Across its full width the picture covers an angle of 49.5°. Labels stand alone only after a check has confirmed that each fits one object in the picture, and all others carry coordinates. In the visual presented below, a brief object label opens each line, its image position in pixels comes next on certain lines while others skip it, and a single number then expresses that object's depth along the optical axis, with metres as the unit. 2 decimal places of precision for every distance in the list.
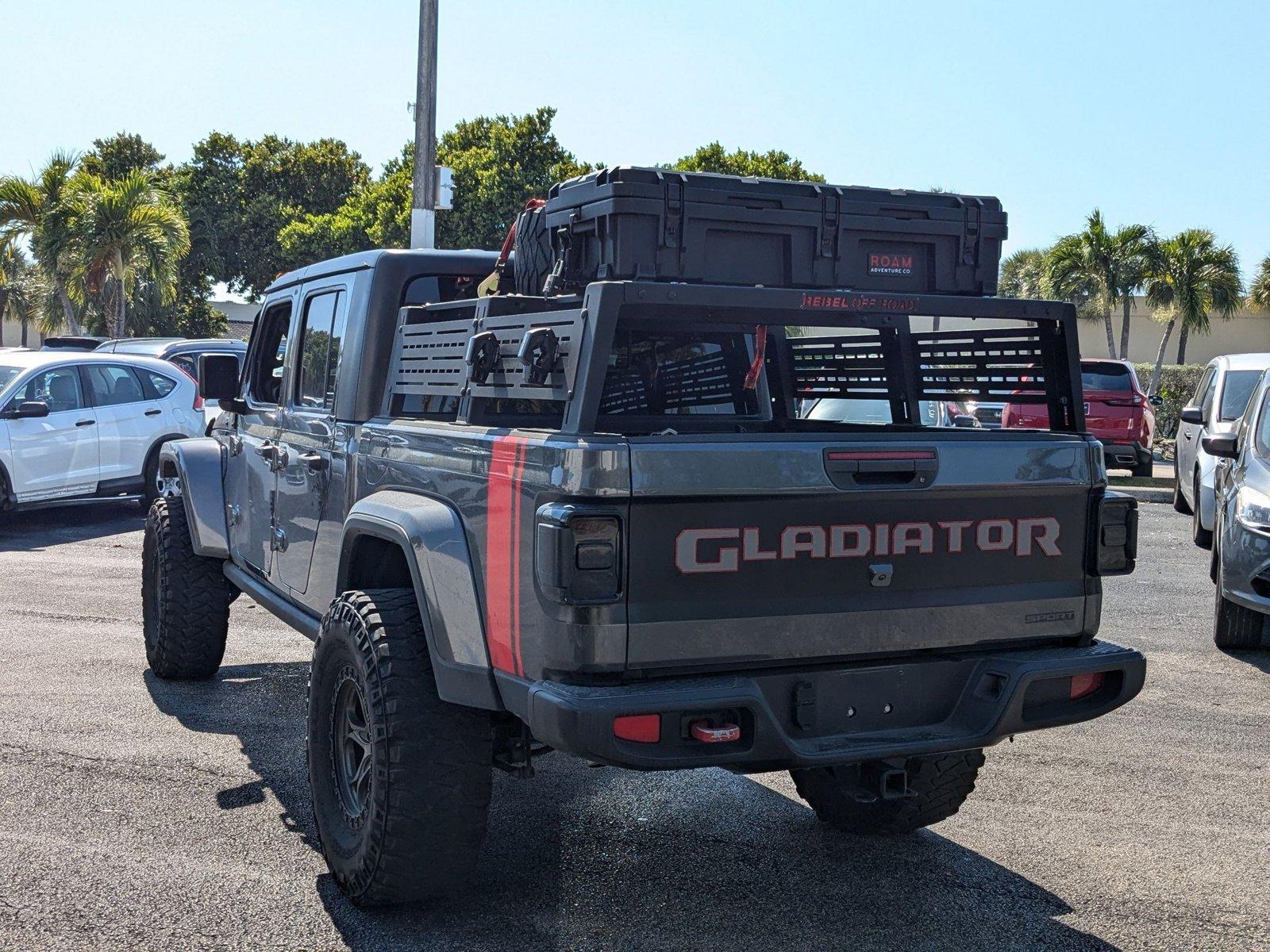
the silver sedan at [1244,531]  7.43
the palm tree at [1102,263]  38.25
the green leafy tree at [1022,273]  49.16
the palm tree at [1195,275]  37.97
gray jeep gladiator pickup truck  3.39
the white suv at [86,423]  12.41
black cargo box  3.90
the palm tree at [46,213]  28.31
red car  18.86
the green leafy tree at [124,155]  55.16
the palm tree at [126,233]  27.94
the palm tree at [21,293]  42.44
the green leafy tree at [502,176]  38.16
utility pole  15.41
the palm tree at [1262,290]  46.41
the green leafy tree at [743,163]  42.69
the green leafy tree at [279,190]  53.47
